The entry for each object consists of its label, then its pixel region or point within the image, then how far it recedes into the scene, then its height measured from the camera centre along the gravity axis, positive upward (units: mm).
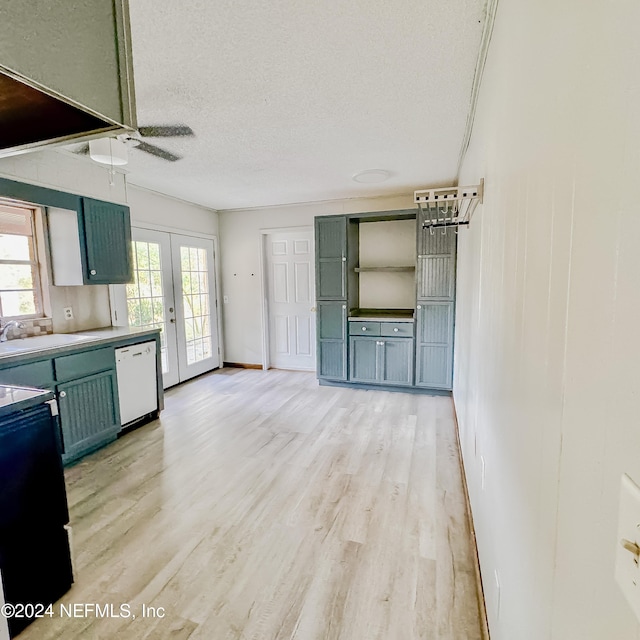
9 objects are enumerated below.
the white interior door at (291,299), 5211 -233
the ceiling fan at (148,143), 2358 +1114
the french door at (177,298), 4133 -168
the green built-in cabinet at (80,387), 2393 -797
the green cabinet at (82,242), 3010 +388
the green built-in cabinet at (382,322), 3994 -478
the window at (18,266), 2771 +178
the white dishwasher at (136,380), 3146 -895
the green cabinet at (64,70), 656 +473
